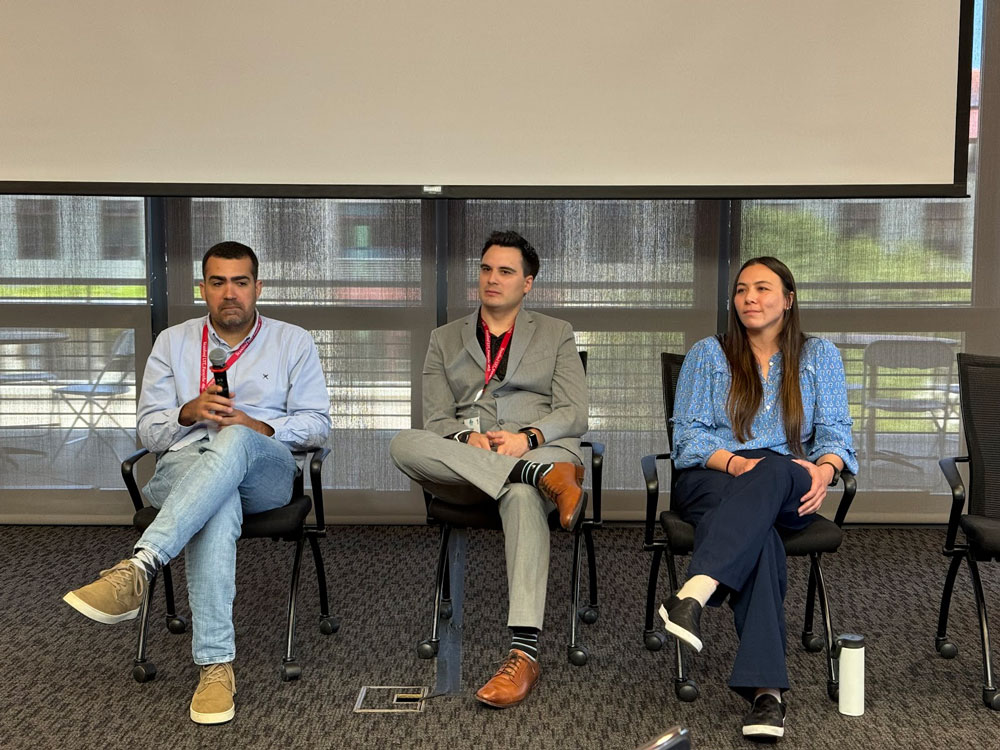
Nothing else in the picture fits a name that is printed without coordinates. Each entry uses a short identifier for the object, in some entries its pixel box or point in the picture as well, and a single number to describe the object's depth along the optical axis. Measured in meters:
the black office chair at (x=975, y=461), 3.05
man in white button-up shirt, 2.69
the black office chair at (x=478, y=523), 3.09
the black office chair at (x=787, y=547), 2.86
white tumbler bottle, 2.71
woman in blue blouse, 2.78
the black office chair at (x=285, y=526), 2.95
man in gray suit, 2.94
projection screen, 4.07
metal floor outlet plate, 2.76
